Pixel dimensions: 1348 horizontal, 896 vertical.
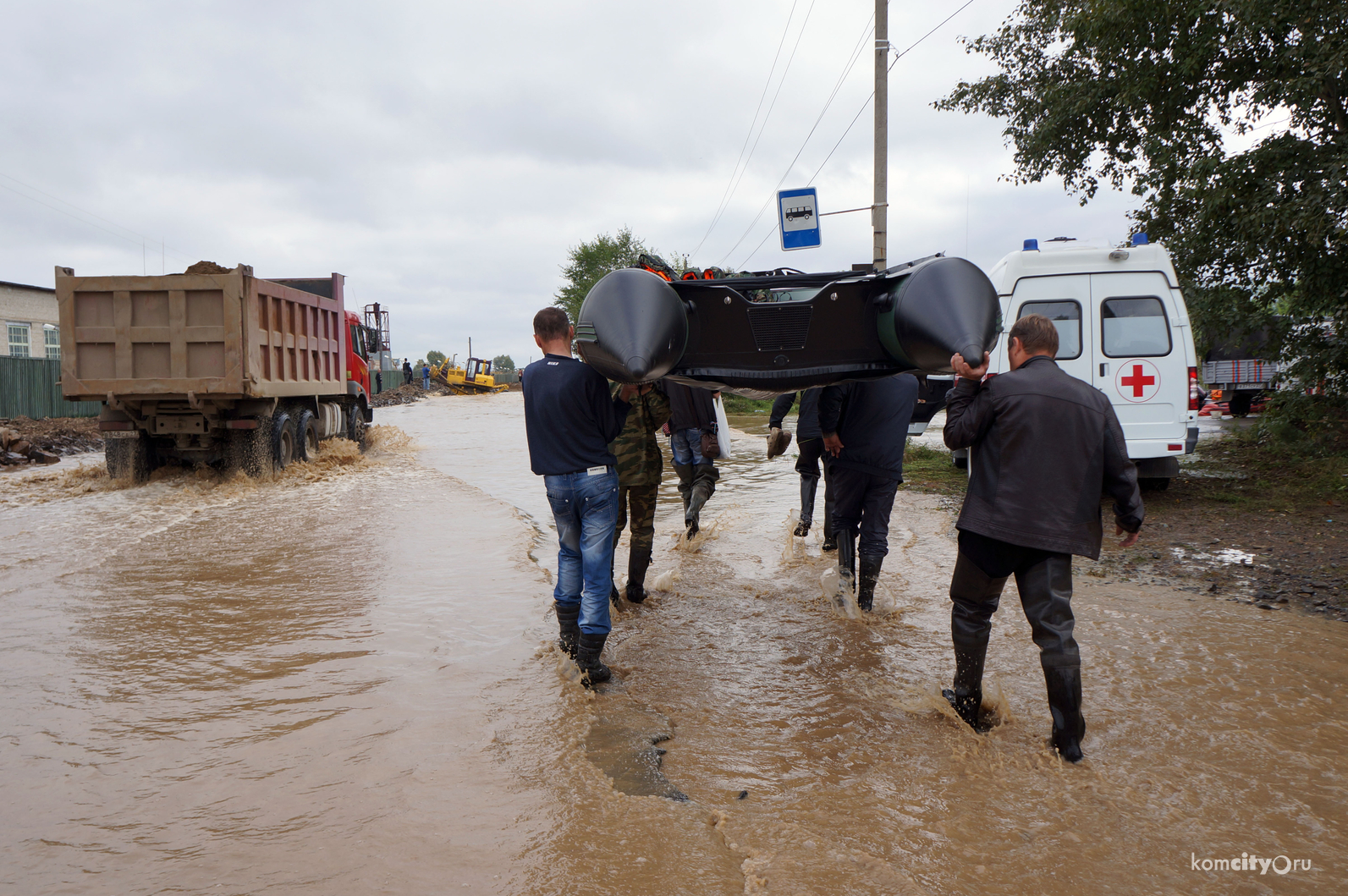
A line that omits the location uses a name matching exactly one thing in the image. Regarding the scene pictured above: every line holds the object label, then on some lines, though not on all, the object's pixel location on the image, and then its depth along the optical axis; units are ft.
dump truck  32.17
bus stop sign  35.06
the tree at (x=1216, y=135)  25.07
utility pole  37.14
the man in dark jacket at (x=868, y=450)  16.61
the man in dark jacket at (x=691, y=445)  21.66
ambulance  25.81
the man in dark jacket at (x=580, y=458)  13.01
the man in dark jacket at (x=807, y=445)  21.16
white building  90.58
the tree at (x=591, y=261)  171.94
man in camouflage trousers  16.66
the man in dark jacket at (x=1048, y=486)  10.32
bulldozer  164.96
